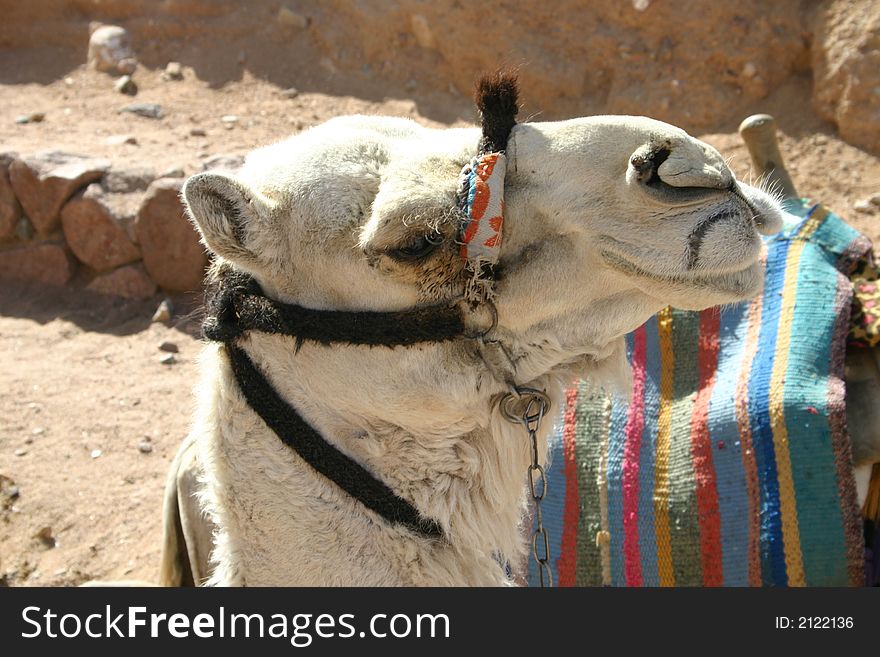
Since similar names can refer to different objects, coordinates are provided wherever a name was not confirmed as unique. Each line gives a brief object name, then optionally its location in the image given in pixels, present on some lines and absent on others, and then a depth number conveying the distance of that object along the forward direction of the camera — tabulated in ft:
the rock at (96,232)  23.67
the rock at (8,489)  16.48
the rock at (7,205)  24.93
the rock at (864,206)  19.63
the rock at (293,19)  29.81
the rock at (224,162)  22.54
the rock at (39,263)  24.47
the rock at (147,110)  27.84
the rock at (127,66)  30.01
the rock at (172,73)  29.60
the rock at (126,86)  29.17
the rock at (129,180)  23.99
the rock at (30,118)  27.89
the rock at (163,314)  22.50
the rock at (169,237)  22.87
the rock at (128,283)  23.56
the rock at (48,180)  24.12
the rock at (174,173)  23.32
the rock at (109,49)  30.22
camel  6.68
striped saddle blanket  10.31
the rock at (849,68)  21.35
